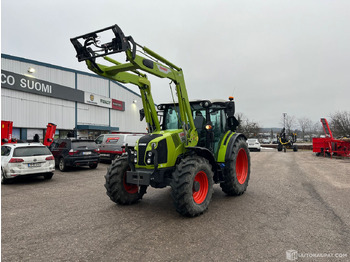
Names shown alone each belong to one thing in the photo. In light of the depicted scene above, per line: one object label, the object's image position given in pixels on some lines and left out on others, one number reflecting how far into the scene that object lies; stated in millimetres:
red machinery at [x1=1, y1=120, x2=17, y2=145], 12508
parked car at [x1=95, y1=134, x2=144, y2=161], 13938
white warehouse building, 18531
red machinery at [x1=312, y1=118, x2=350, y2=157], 17234
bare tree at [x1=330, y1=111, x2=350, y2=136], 31659
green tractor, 4578
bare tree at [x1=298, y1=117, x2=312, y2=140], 77000
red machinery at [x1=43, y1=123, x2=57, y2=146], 13664
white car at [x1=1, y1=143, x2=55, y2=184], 8633
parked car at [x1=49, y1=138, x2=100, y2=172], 11914
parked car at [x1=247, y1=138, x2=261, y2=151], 27188
